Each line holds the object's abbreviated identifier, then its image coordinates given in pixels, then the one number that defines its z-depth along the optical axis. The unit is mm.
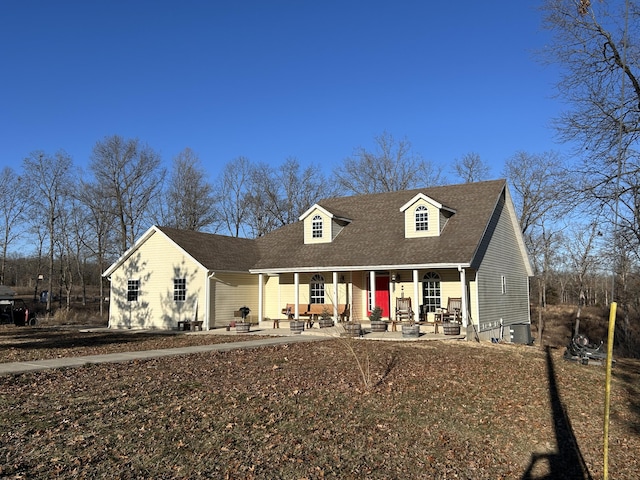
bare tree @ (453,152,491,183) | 42969
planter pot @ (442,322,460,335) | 18109
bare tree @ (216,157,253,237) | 47938
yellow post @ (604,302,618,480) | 4133
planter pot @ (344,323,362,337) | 17562
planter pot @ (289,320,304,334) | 20000
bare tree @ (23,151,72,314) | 41281
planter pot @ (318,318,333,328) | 21203
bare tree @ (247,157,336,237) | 45844
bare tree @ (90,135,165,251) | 41781
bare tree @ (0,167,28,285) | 43547
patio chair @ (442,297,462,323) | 20084
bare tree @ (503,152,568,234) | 37875
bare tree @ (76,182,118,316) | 42312
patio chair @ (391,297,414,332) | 20594
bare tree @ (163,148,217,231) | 45719
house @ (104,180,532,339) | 20938
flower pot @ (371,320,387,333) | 19359
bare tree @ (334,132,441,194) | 42375
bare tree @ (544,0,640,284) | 14797
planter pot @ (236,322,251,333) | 20719
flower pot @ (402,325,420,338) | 17781
